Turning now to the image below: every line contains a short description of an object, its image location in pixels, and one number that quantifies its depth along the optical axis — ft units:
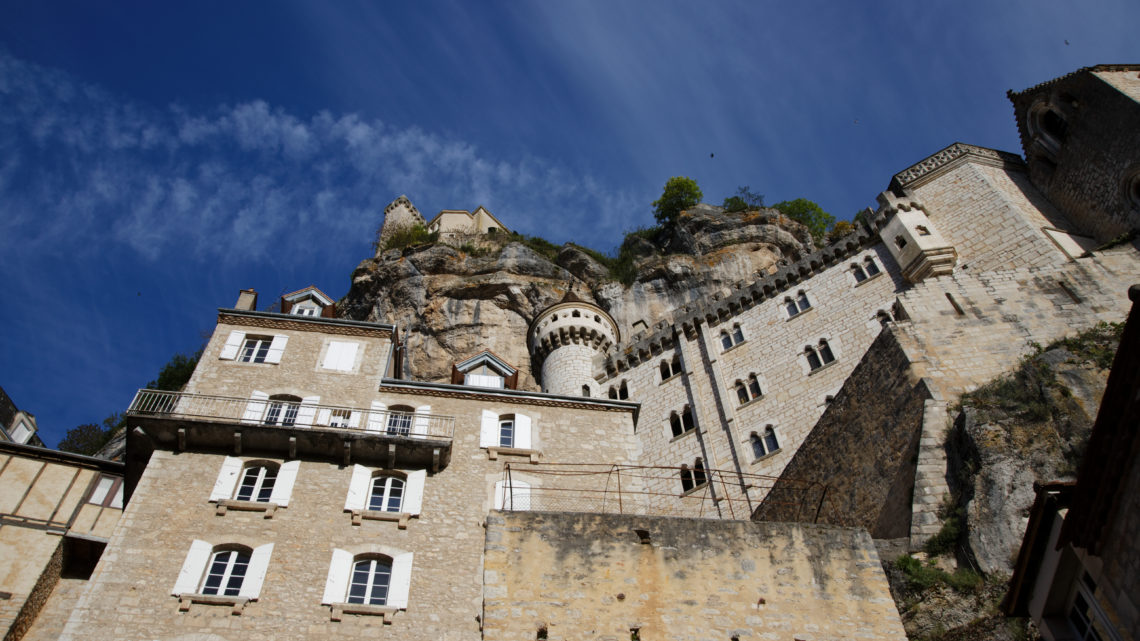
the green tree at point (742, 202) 173.64
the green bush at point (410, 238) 187.42
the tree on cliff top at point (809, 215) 176.65
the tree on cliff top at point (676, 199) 183.73
